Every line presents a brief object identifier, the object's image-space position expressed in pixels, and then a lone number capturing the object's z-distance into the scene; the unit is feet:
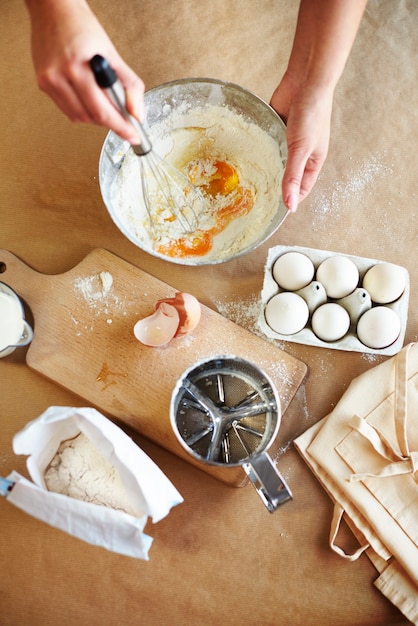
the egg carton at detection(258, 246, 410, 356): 2.88
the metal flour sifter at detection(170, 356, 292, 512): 2.74
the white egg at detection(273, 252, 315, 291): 2.86
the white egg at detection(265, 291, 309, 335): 2.80
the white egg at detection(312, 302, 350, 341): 2.81
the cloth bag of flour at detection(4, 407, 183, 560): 2.34
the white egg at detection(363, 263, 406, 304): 2.84
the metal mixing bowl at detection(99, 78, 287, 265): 2.77
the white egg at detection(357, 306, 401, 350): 2.80
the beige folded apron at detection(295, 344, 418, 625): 2.65
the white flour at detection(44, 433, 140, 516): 2.59
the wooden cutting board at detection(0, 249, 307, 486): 2.83
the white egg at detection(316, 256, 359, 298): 2.85
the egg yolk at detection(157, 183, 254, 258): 2.90
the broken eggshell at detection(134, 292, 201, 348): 2.78
